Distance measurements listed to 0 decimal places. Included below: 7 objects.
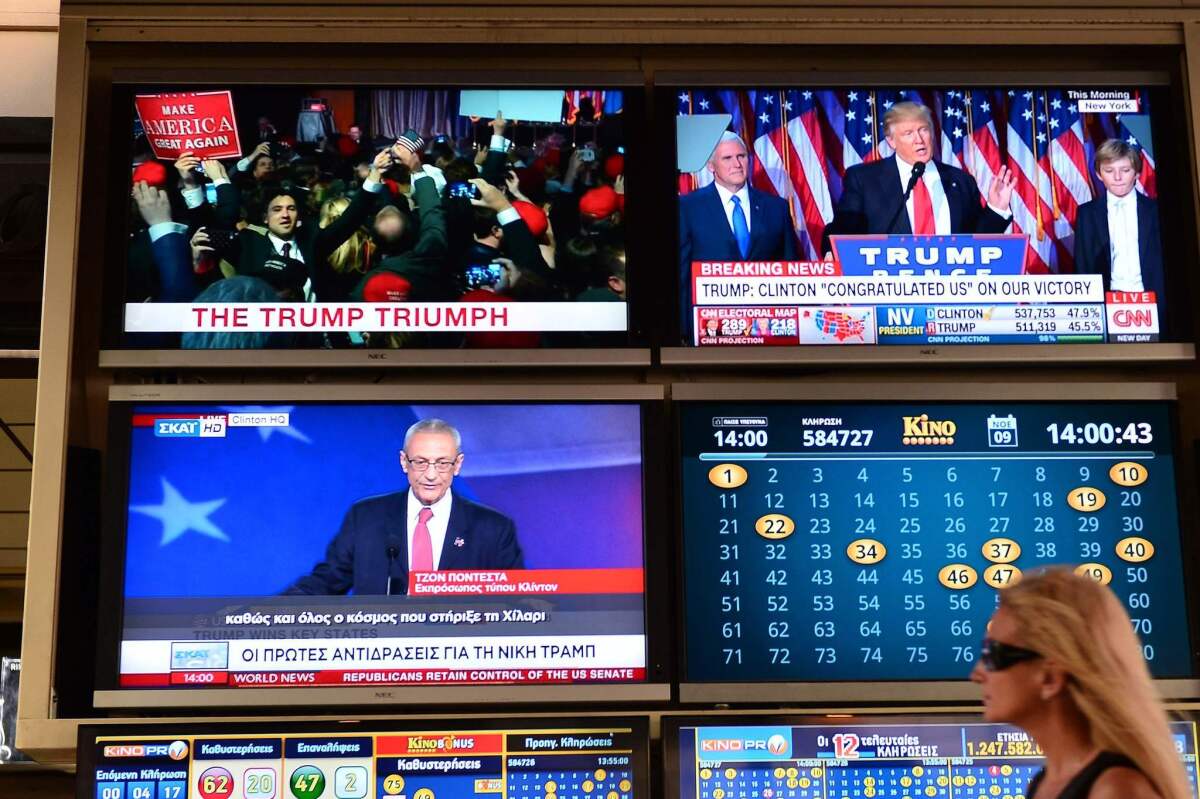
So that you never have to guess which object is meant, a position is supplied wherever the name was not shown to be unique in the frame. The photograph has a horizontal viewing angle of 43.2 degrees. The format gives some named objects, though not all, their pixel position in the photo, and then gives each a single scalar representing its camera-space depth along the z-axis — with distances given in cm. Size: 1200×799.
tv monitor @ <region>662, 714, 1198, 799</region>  442
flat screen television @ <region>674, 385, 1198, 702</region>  457
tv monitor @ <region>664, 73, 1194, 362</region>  482
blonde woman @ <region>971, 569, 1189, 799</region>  230
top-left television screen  479
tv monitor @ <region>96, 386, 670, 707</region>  453
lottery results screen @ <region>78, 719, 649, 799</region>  440
